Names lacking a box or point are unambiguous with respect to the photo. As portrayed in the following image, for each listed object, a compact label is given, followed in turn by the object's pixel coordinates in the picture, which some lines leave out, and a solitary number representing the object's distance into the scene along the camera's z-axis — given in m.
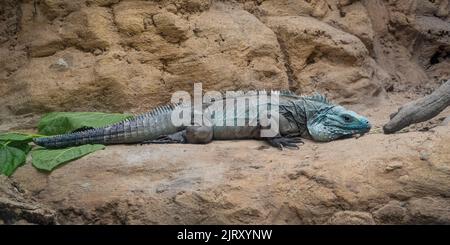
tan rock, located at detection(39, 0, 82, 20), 5.99
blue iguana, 5.04
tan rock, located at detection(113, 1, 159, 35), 6.03
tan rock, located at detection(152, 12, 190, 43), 6.07
